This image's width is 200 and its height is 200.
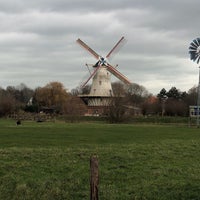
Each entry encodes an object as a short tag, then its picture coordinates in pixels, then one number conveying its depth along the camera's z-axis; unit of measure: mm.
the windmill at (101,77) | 102312
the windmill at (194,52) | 76688
